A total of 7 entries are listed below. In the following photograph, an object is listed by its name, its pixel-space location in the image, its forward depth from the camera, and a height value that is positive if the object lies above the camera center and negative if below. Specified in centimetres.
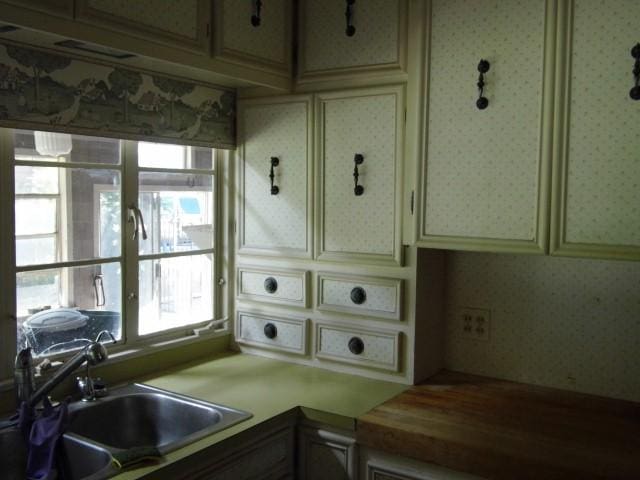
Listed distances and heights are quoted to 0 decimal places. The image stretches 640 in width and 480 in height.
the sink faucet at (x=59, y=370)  175 -46
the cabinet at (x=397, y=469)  171 -72
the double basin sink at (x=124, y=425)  168 -65
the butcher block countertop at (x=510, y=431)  158 -61
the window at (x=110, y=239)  193 -11
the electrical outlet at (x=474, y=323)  227 -40
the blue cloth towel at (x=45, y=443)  157 -60
